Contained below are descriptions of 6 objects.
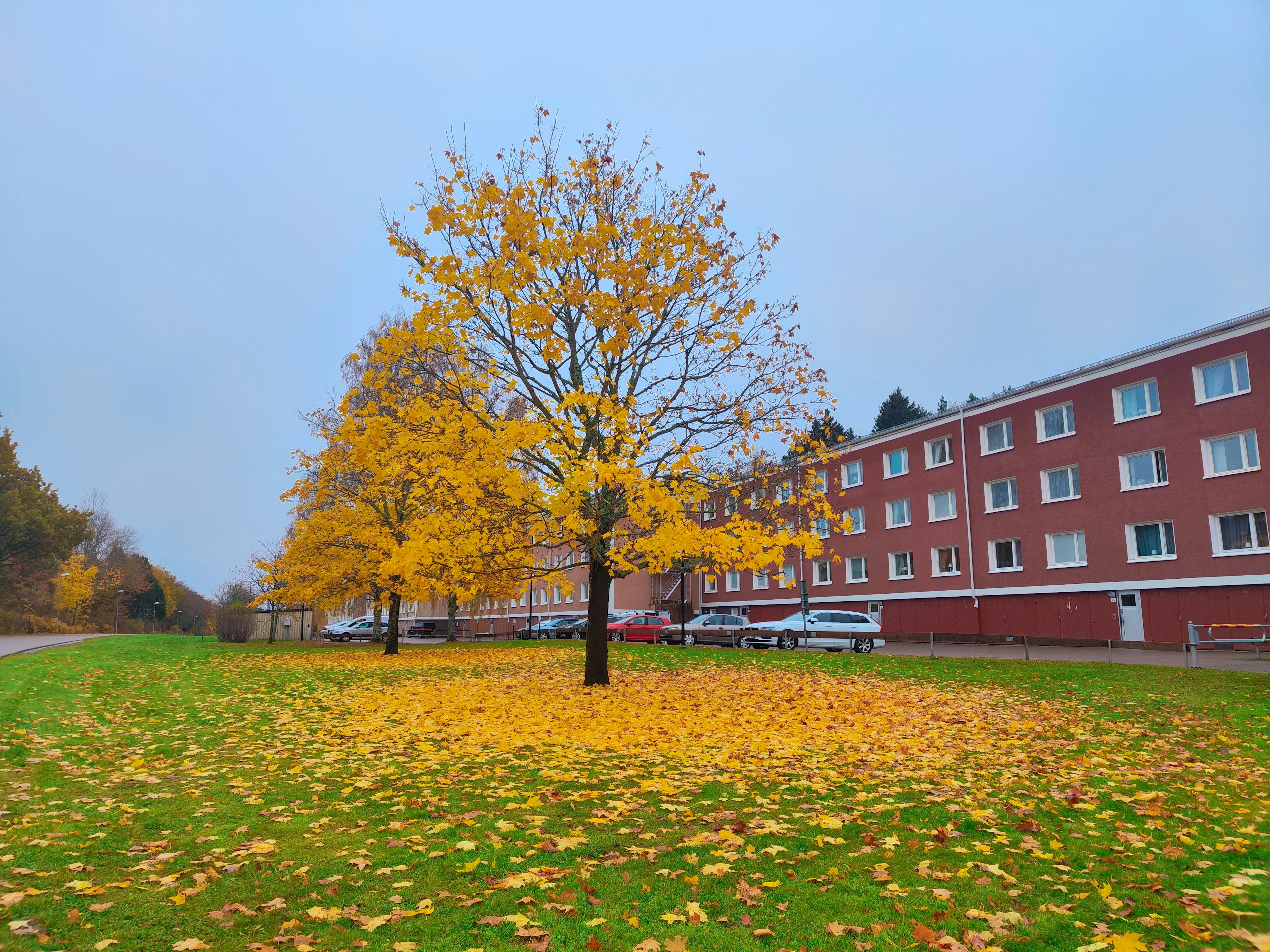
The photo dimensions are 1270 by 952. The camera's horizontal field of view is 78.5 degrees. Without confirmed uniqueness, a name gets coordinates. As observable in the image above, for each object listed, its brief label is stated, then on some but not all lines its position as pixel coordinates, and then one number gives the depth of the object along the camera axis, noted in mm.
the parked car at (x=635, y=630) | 40812
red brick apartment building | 28078
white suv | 32625
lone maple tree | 12805
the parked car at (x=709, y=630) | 39281
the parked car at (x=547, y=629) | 47844
